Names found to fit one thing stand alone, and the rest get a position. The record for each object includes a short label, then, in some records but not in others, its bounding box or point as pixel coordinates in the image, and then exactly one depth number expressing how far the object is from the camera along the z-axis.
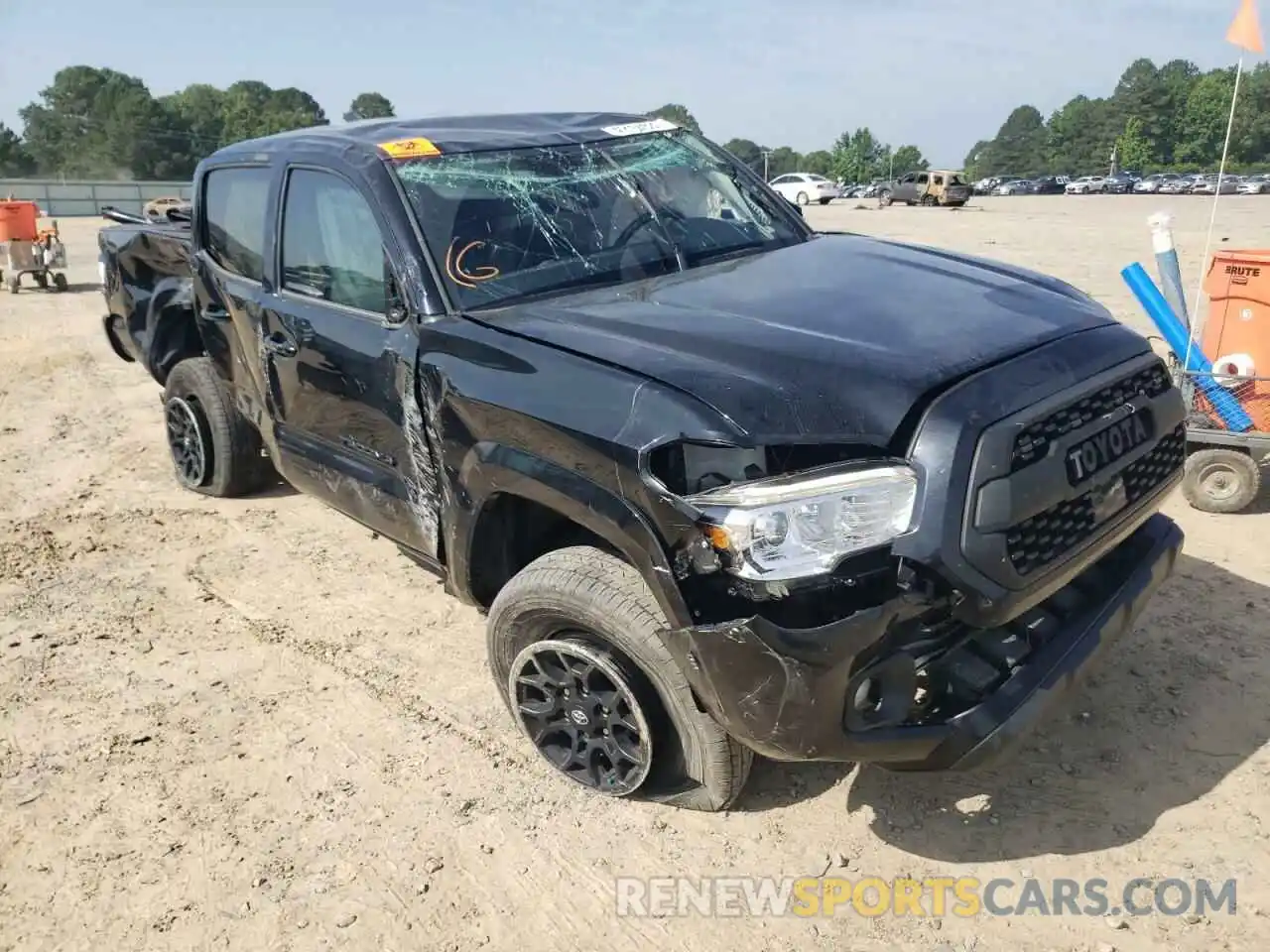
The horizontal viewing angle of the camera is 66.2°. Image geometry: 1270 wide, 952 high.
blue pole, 5.04
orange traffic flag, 5.15
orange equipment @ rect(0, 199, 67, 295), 14.98
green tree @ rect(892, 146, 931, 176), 121.81
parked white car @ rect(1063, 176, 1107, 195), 59.76
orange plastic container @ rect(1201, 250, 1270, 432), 5.02
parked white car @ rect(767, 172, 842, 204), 45.97
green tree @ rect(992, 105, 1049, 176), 118.06
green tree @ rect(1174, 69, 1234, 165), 97.88
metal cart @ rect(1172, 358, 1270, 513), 4.88
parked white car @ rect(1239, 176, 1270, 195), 48.72
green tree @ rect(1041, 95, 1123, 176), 106.62
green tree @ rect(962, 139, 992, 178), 124.14
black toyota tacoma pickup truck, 2.33
